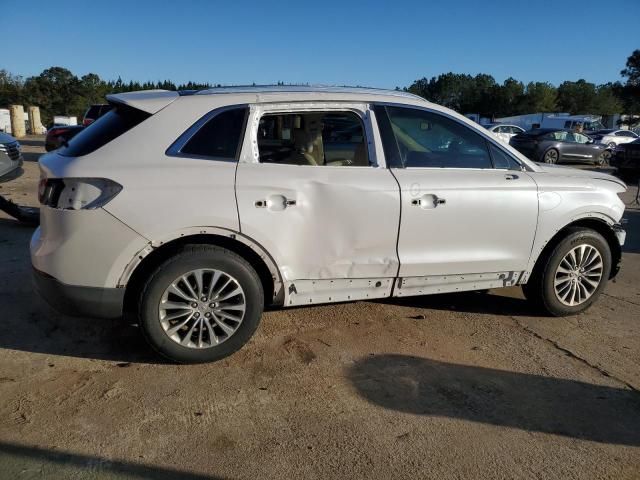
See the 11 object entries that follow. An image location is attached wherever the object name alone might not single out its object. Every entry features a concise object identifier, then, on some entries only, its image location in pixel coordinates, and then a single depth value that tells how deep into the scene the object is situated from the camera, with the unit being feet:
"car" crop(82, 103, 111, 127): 60.49
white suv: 10.41
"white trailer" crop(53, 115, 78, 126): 124.26
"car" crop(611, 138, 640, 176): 49.29
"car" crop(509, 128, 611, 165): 66.95
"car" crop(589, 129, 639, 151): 98.07
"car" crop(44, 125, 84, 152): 52.37
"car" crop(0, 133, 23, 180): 25.75
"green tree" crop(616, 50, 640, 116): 177.68
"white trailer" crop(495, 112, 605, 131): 126.90
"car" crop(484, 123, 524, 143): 90.05
